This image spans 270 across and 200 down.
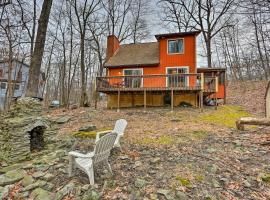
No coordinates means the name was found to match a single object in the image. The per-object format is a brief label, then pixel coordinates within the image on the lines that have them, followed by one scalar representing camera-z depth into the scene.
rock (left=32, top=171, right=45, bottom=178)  3.38
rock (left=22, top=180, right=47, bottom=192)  3.12
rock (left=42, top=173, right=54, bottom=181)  3.30
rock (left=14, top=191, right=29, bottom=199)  2.99
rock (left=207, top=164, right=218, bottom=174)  3.35
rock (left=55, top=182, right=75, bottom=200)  2.89
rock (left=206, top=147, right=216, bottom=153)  4.15
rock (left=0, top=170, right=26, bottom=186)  3.28
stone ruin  4.21
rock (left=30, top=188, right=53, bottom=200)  2.92
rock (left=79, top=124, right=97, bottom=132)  5.86
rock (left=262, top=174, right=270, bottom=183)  3.13
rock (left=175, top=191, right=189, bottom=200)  2.79
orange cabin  9.43
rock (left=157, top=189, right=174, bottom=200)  2.80
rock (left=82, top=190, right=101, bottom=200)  2.80
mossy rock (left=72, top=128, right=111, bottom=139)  5.17
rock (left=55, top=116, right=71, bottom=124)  7.84
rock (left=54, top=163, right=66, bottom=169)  3.60
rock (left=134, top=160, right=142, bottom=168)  3.59
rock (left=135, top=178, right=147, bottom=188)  3.03
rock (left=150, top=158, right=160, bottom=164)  3.67
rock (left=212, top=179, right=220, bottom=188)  3.00
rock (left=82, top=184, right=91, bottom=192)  2.96
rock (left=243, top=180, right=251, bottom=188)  3.01
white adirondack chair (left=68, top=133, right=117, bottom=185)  3.00
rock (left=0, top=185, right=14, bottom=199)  3.02
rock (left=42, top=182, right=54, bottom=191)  3.10
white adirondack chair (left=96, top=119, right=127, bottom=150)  4.61
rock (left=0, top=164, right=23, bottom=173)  3.66
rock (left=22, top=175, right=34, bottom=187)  3.25
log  5.00
